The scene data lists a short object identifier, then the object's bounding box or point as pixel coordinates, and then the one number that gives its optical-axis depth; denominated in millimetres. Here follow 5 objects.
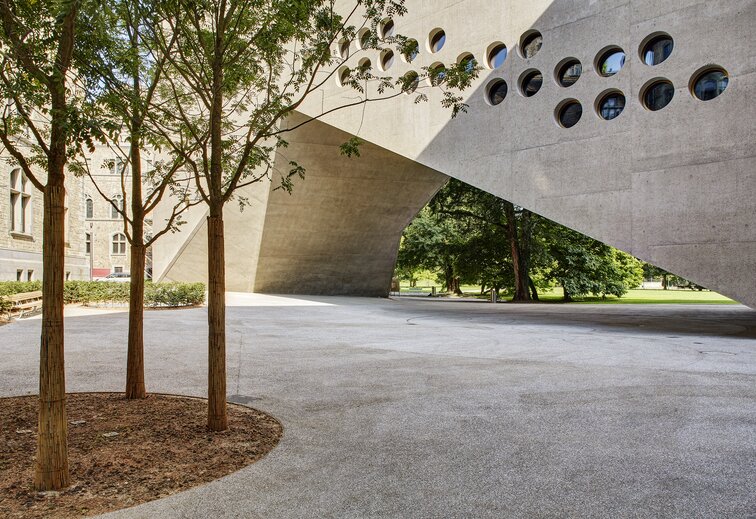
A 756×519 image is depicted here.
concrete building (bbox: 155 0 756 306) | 12133
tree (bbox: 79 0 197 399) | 5234
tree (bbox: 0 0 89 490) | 4125
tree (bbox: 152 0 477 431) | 5621
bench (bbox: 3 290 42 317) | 17453
